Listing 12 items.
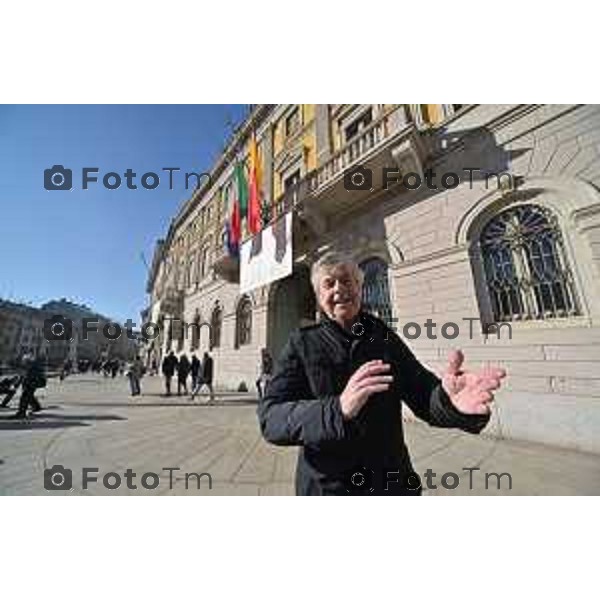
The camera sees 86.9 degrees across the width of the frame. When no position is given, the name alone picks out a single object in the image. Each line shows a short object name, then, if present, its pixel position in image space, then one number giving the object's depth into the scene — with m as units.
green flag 10.00
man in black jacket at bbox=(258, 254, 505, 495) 1.21
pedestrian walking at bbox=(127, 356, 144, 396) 10.60
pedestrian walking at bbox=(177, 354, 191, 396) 10.97
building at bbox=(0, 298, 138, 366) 41.16
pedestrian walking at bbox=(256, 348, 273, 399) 7.55
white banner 7.70
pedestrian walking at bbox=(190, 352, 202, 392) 10.38
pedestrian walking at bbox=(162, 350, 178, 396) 10.95
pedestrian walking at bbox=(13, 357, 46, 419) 6.71
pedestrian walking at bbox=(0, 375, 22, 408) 7.87
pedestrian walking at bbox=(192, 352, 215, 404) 9.34
